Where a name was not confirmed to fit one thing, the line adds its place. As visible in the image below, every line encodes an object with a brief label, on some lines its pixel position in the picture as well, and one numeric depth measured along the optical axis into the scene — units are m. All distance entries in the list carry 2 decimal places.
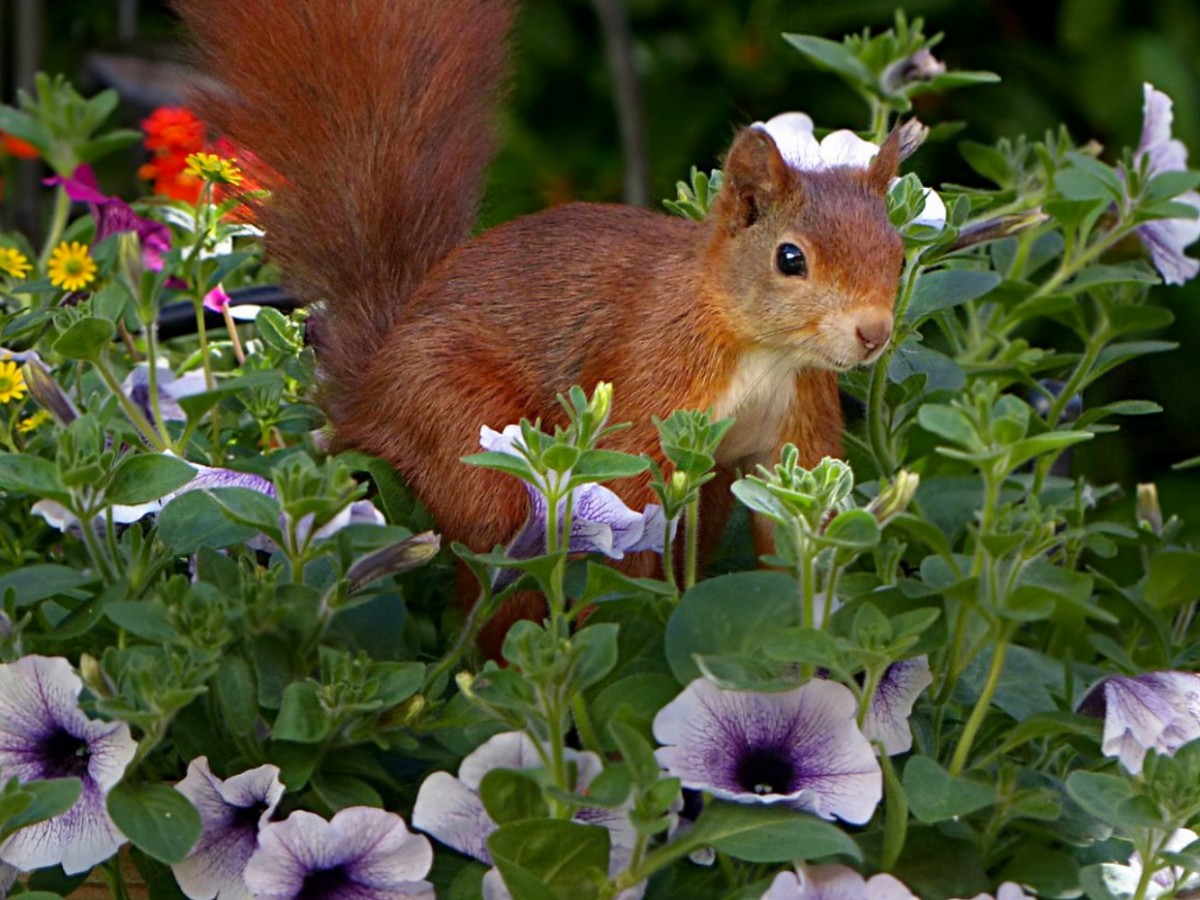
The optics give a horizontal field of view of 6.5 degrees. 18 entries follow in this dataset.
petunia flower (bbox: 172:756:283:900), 2.95
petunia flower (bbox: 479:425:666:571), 2.99
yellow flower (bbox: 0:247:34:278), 3.16
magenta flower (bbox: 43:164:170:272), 3.24
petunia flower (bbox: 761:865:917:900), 2.92
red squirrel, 3.06
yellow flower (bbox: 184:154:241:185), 3.13
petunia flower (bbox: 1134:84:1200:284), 3.17
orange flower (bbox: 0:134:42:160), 3.74
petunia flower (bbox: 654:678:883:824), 2.93
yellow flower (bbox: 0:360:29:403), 3.06
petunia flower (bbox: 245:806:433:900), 2.94
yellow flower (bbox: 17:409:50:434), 3.09
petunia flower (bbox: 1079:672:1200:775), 2.97
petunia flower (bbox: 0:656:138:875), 2.95
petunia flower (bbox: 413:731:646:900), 2.95
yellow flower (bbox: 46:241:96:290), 3.15
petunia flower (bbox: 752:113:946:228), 3.14
